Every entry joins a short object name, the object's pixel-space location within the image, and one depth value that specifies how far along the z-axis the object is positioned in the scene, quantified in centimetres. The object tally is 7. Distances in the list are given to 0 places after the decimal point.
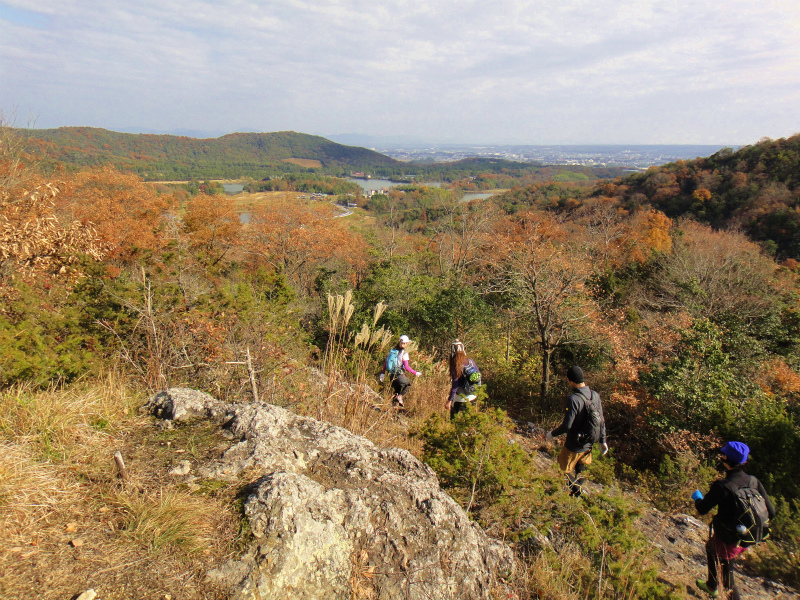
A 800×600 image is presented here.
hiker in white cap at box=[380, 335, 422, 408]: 561
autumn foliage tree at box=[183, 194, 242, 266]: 2456
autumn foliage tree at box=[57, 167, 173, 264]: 1814
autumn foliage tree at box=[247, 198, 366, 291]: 2373
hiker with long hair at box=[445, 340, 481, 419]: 519
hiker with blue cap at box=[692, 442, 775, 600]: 333
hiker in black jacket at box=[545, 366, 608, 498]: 429
